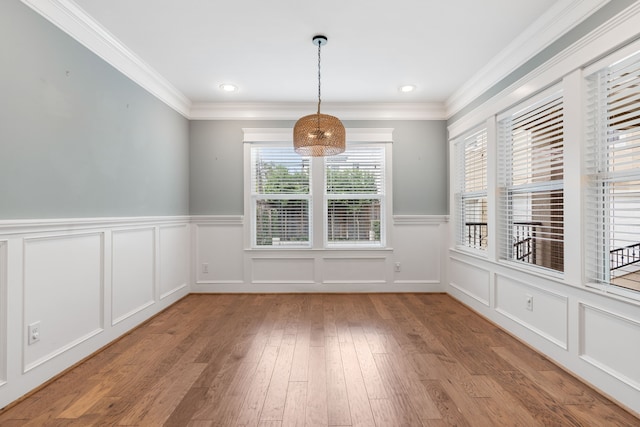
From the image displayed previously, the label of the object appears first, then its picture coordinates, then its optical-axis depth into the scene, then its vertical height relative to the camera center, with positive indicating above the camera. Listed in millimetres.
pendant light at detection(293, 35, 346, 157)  2744 +724
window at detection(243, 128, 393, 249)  4422 +251
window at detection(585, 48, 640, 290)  1904 +306
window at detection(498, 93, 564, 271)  2576 +348
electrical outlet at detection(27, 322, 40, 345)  1994 -743
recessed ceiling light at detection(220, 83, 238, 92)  3729 +1520
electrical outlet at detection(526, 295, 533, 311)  2684 -740
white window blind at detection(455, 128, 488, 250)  3666 +301
